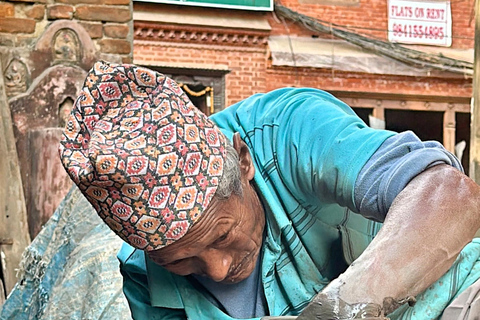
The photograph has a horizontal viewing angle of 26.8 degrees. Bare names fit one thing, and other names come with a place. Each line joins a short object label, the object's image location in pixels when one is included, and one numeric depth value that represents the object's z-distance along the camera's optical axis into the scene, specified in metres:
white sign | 15.70
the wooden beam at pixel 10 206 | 5.35
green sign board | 14.09
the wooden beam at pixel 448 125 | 16.00
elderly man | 2.01
